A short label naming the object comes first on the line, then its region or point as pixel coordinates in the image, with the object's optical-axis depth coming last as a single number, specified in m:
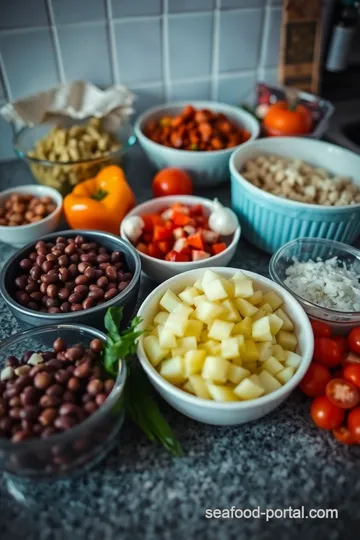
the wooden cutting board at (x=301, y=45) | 1.33
